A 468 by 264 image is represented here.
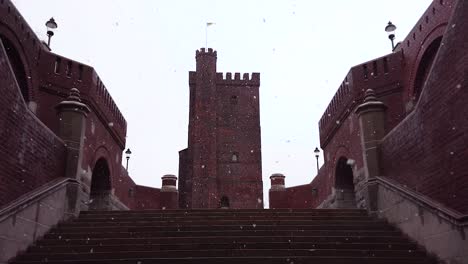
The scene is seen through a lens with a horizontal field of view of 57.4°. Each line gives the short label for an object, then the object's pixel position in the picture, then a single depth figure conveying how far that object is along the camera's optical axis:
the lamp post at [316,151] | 23.46
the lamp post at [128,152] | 26.05
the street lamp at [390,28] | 16.31
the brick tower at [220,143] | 33.19
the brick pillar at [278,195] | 23.42
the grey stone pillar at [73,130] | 10.63
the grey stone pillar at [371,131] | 10.68
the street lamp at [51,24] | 15.19
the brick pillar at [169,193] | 26.05
